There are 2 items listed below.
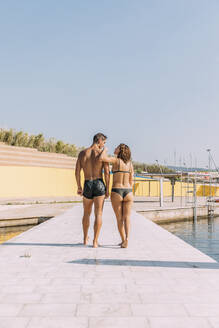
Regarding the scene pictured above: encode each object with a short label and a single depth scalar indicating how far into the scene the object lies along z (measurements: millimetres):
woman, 6020
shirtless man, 5938
